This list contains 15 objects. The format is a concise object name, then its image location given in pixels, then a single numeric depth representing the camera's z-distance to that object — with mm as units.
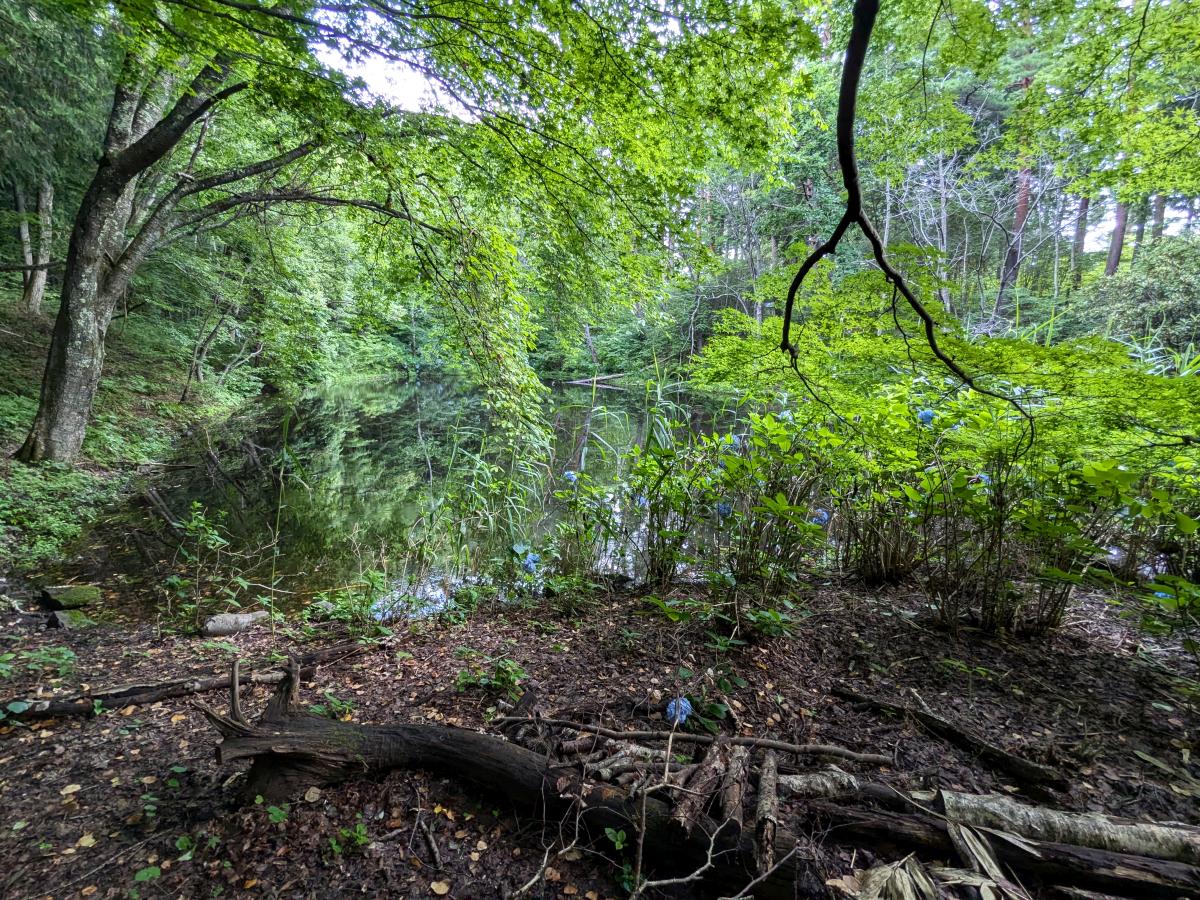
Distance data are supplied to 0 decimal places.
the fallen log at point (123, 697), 2004
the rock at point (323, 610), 3275
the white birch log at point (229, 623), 3023
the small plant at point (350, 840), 1381
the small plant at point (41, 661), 2348
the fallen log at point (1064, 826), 1151
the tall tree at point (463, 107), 2490
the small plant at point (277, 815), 1410
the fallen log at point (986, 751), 1472
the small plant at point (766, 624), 2348
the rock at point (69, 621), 2963
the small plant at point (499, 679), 2119
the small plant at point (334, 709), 1932
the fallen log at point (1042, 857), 1082
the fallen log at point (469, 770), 1224
